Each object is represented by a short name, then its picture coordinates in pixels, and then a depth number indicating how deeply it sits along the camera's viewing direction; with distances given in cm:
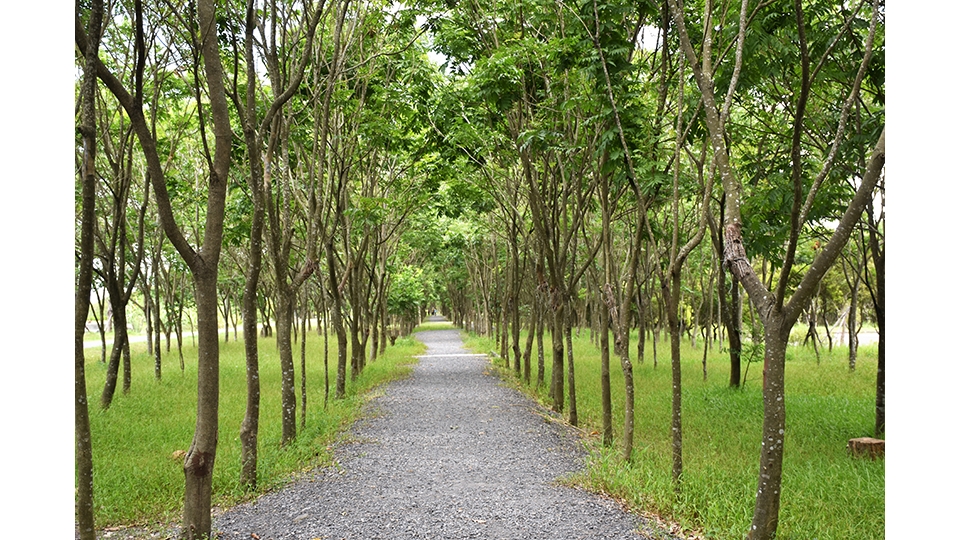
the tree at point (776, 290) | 362
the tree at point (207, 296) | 416
